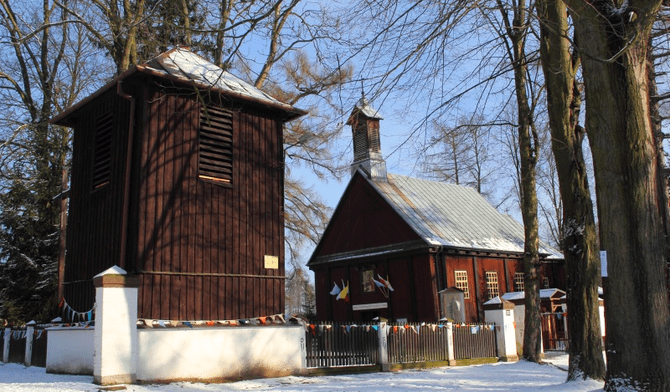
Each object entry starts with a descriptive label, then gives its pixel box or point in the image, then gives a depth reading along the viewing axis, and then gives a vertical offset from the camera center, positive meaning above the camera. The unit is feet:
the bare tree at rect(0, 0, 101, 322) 72.38 +12.34
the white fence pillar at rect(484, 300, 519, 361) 62.39 -3.57
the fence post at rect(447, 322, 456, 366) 56.54 -4.77
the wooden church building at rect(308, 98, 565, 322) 78.74 +6.46
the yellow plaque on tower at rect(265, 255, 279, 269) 45.75 +3.11
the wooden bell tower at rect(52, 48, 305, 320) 40.06 +8.16
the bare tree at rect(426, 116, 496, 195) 126.44 +27.92
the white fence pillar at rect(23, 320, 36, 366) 53.88 -3.46
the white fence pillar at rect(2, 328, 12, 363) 59.67 -3.67
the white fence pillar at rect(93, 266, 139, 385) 34.24 -1.40
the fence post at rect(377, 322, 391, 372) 49.26 -4.29
